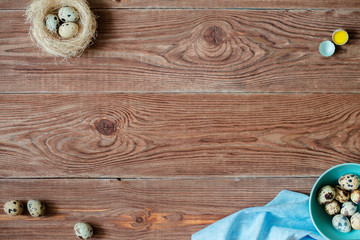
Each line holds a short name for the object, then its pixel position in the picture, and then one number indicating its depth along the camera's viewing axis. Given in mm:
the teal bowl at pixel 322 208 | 992
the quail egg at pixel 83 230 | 1037
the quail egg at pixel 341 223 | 992
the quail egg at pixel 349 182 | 980
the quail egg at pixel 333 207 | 1000
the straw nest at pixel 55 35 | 1011
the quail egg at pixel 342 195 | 1000
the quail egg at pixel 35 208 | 1041
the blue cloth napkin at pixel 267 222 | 1031
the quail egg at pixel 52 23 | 1014
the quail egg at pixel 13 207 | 1042
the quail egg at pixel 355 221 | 977
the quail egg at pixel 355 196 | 981
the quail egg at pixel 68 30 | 1009
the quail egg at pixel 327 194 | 990
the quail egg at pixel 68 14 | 1013
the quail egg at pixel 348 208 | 989
